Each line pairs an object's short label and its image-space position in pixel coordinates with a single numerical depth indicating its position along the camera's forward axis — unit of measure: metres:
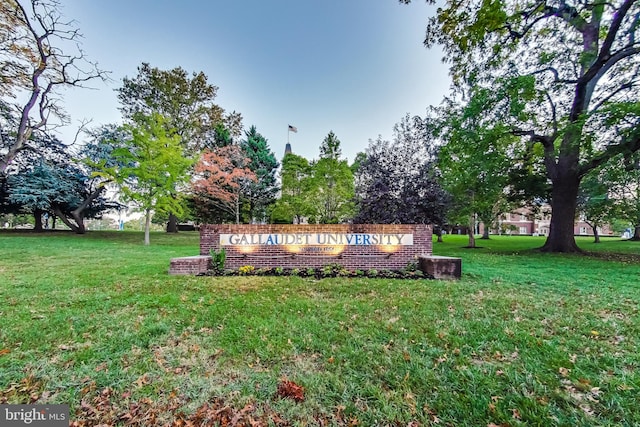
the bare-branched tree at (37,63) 8.91
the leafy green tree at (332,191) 14.51
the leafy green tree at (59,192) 16.86
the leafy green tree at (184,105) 20.28
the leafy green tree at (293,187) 16.22
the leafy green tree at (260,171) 20.66
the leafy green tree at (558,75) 8.88
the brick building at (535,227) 49.08
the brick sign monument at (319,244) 6.96
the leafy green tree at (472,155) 10.02
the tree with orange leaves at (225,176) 16.36
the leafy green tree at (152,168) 13.31
